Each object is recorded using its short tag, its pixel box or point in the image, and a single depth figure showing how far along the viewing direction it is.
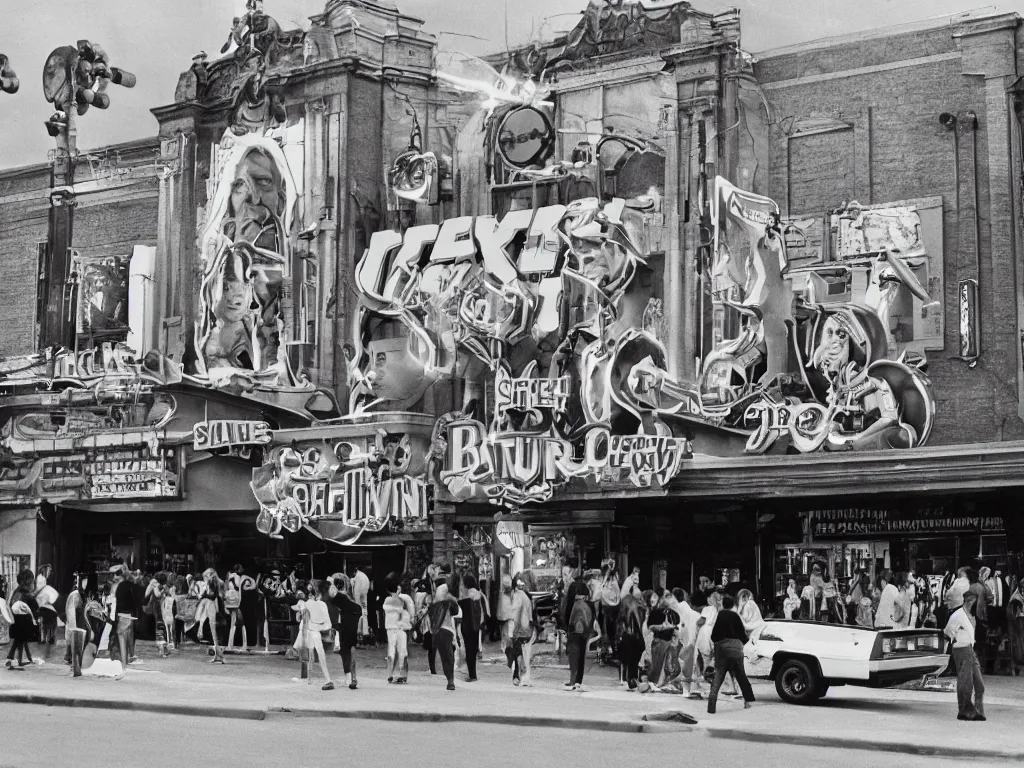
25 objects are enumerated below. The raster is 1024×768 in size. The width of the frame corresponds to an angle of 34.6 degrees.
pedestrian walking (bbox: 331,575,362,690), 25.62
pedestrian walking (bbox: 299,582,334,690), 26.03
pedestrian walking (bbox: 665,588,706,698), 24.55
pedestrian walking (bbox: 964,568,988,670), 26.80
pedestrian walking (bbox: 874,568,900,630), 29.20
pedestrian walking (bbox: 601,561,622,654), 30.53
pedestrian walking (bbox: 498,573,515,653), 27.27
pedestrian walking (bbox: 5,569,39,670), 28.75
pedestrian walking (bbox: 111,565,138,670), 27.64
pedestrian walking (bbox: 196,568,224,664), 33.40
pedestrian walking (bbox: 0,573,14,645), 28.81
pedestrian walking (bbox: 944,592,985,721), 20.55
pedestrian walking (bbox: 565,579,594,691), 25.59
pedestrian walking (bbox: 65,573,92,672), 27.48
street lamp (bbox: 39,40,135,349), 44.97
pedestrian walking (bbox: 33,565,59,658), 31.81
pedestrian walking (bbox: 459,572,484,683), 26.66
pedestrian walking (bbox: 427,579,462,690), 25.18
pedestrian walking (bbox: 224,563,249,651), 34.03
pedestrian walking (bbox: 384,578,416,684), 26.36
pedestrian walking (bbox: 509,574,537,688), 26.06
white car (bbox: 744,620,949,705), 22.16
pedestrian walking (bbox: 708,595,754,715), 21.42
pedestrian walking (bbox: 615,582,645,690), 25.73
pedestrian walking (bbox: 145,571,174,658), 34.28
